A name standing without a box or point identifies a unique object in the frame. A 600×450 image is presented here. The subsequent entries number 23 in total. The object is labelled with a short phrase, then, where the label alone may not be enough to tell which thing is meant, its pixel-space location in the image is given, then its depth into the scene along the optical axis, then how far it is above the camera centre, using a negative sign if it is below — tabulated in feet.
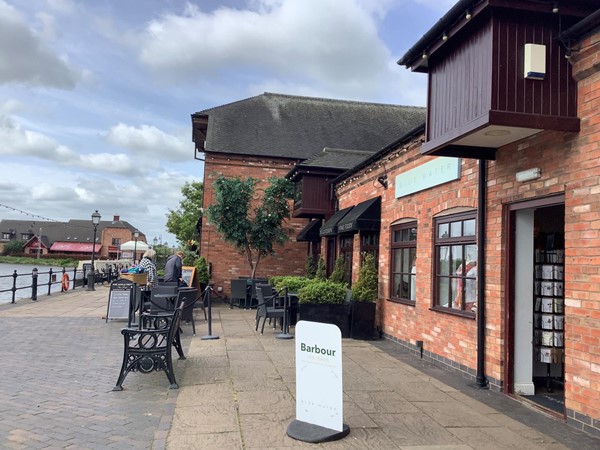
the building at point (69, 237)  260.21 +8.28
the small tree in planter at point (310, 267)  51.88 -0.56
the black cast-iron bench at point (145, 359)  18.74 -3.98
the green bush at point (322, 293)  32.32 -2.05
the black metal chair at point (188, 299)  30.23 -2.69
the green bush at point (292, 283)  38.91 -1.74
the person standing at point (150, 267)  39.55 -0.94
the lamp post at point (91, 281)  69.82 -3.96
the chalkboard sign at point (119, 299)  36.65 -3.37
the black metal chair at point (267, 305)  32.50 -3.11
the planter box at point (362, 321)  31.42 -3.62
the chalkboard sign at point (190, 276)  49.57 -1.95
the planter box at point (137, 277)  46.65 -2.12
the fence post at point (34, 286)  50.51 -3.62
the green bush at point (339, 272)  40.32 -0.73
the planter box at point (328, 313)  32.05 -3.30
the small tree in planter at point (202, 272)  53.26 -1.58
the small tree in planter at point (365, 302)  31.48 -2.42
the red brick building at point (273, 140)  58.65 +15.51
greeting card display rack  19.80 -1.65
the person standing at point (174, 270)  39.88 -1.10
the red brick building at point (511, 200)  15.29 +2.71
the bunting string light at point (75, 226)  270.26 +14.40
